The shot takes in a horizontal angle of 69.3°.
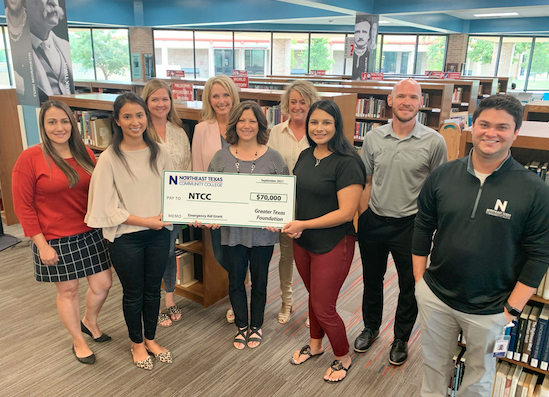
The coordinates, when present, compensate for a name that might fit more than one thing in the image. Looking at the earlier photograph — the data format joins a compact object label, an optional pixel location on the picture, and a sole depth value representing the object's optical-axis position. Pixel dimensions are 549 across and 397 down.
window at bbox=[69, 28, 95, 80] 13.59
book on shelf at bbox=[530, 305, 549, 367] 1.82
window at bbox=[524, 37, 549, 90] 13.82
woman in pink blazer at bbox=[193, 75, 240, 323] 2.77
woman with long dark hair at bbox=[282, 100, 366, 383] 2.12
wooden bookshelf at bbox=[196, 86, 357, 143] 3.98
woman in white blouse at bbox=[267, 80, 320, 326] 2.75
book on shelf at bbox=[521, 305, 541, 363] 1.84
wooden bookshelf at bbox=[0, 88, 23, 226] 4.74
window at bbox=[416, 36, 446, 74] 14.65
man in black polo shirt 1.55
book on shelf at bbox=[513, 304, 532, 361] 1.86
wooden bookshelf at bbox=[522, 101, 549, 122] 2.91
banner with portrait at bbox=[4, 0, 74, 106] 4.13
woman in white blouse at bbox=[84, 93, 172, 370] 2.19
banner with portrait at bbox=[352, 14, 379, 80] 10.01
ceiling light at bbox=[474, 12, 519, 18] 11.91
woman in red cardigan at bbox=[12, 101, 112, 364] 2.25
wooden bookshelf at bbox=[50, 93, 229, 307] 3.14
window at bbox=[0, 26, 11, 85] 12.19
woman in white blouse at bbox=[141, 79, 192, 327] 2.68
